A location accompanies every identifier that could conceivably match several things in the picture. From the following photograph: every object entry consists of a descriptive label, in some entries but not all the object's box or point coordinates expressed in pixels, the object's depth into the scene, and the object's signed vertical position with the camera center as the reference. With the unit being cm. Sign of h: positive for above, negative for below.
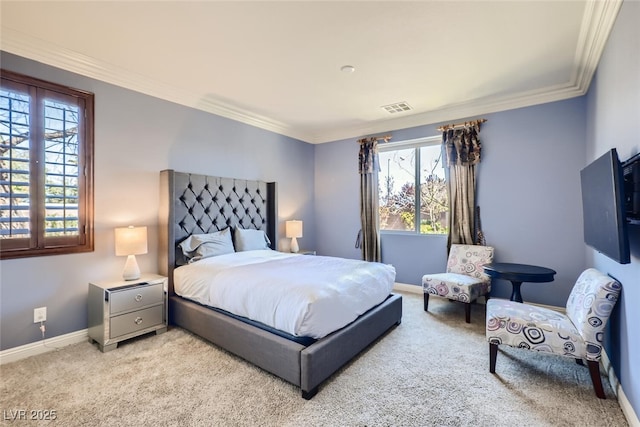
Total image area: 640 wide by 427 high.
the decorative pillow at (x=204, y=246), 336 -26
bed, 206 -87
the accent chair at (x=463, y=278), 334 -75
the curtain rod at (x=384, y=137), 478 +139
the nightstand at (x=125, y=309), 262 -81
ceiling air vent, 402 +162
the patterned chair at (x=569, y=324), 199 -82
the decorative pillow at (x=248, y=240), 392 -23
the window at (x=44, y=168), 244 +55
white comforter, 212 -57
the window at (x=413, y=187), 444 +52
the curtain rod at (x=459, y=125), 396 +134
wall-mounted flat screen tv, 159 +5
